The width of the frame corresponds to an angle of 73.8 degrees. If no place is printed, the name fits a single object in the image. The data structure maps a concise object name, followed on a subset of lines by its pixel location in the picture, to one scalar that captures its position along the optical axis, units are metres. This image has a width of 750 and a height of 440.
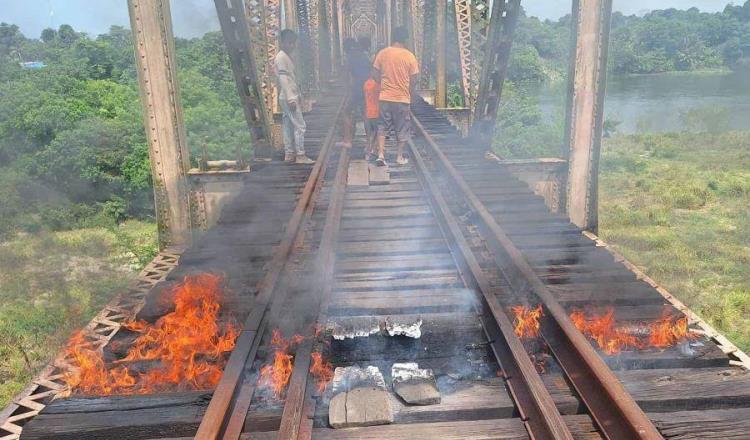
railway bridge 2.64
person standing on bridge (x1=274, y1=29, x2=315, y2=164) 7.32
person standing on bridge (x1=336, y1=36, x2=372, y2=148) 8.91
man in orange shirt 7.38
